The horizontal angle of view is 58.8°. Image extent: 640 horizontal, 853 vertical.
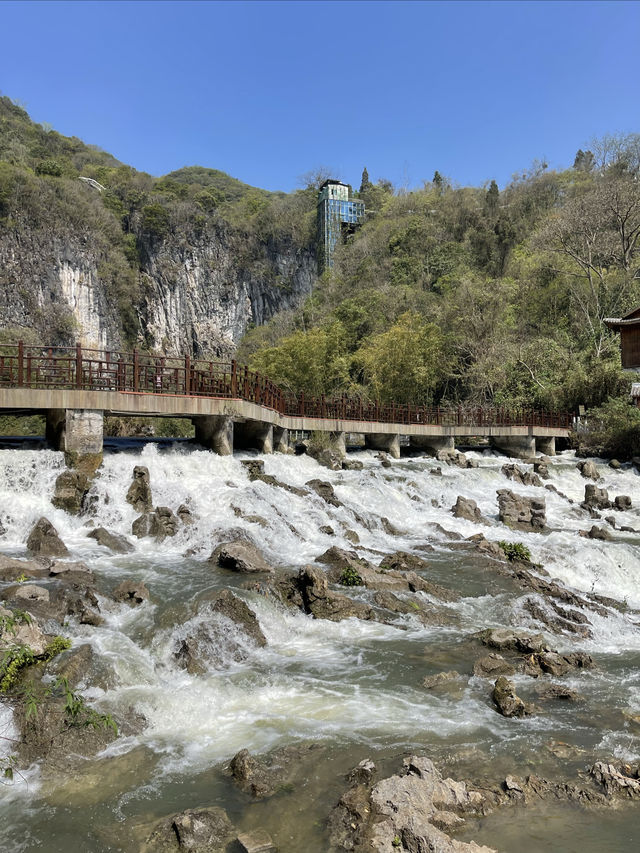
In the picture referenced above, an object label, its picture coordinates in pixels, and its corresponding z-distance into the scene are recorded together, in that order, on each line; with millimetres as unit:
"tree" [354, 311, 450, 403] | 36406
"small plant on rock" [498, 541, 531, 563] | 13211
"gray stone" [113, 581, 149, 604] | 9008
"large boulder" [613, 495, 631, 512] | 20219
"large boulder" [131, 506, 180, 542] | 13078
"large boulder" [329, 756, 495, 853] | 4219
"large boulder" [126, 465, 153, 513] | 14273
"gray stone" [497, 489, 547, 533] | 17172
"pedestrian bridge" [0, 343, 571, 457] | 15414
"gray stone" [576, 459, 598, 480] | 25328
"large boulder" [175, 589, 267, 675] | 7523
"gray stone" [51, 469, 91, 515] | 13727
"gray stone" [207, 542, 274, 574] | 10743
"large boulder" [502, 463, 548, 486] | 23422
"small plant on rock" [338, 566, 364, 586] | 10773
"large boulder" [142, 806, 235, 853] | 4328
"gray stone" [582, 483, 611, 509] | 20406
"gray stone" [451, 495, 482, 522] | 17678
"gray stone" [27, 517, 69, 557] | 11242
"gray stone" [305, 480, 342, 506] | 16625
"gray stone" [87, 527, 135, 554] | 12172
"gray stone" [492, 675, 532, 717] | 6309
